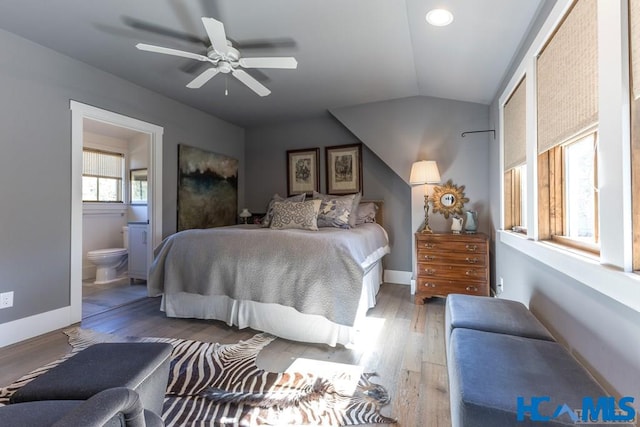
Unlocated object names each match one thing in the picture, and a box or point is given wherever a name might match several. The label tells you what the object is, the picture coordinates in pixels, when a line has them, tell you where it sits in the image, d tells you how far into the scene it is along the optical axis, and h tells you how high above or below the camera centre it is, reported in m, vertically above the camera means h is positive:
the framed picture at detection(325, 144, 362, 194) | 4.12 +0.70
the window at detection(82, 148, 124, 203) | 4.52 +0.68
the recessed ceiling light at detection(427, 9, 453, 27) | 1.87 +1.37
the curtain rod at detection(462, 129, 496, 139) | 3.12 +0.97
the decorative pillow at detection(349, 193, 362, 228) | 3.39 +0.05
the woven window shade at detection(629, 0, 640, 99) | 0.89 +0.56
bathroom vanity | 3.94 -0.49
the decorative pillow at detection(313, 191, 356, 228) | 3.32 +0.04
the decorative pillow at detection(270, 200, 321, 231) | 3.16 +0.00
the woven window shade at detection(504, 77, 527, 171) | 2.04 +0.70
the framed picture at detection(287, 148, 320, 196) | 4.41 +0.71
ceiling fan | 1.84 +1.21
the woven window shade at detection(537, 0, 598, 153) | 1.17 +0.66
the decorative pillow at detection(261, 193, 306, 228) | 3.55 +0.13
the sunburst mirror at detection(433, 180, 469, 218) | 3.31 +0.19
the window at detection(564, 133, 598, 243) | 1.36 +0.13
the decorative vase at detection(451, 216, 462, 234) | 3.15 -0.12
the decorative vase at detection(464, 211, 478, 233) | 3.11 -0.08
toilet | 3.92 -0.68
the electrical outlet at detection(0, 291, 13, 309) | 2.21 -0.67
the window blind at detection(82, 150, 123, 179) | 4.52 +0.88
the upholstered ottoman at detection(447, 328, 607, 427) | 0.79 -0.53
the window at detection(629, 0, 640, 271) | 0.91 +0.25
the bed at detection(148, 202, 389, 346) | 2.09 -0.54
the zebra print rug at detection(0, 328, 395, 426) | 1.41 -1.02
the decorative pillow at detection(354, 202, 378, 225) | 3.66 +0.03
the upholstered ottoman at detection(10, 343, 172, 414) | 0.88 -0.54
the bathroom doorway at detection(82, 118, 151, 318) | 3.93 +0.15
